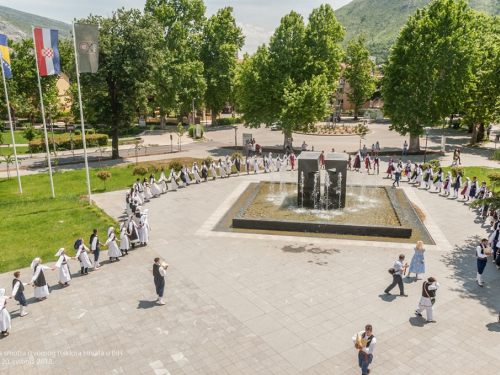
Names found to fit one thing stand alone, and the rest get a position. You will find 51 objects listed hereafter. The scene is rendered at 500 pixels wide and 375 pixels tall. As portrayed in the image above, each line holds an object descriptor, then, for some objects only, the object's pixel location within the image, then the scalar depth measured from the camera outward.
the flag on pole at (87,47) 20.48
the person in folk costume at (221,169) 28.48
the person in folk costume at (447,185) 23.41
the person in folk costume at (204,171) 27.27
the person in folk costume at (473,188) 22.14
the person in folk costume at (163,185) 24.75
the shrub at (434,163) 29.20
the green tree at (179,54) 53.69
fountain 17.64
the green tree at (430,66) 35.75
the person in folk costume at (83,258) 14.01
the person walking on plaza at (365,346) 8.70
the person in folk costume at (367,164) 29.47
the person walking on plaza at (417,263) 13.34
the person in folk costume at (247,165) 30.05
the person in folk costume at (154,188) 23.78
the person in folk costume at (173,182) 25.55
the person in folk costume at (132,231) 16.19
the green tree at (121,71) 32.62
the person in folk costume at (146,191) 22.95
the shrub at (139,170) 28.42
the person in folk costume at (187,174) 26.09
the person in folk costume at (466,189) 22.38
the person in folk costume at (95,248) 14.49
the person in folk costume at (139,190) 21.91
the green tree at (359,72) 69.25
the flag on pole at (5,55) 21.92
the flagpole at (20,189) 25.09
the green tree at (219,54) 59.19
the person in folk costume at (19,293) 11.23
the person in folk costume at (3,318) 10.53
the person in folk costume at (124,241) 15.62
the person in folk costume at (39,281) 12.20
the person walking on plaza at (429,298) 10.84
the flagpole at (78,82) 20.48
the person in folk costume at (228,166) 29.03
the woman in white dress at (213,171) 27.92
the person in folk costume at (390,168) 27.92
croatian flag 20.38
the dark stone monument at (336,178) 19.67
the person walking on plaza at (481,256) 13.01
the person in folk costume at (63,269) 13.18
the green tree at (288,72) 37.88
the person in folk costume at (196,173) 27.06
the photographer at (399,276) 12.12
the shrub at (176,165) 29.09
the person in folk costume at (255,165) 30.22
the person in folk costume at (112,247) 15.14
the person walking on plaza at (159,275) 11.84
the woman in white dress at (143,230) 16.59
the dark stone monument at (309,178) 19.91
